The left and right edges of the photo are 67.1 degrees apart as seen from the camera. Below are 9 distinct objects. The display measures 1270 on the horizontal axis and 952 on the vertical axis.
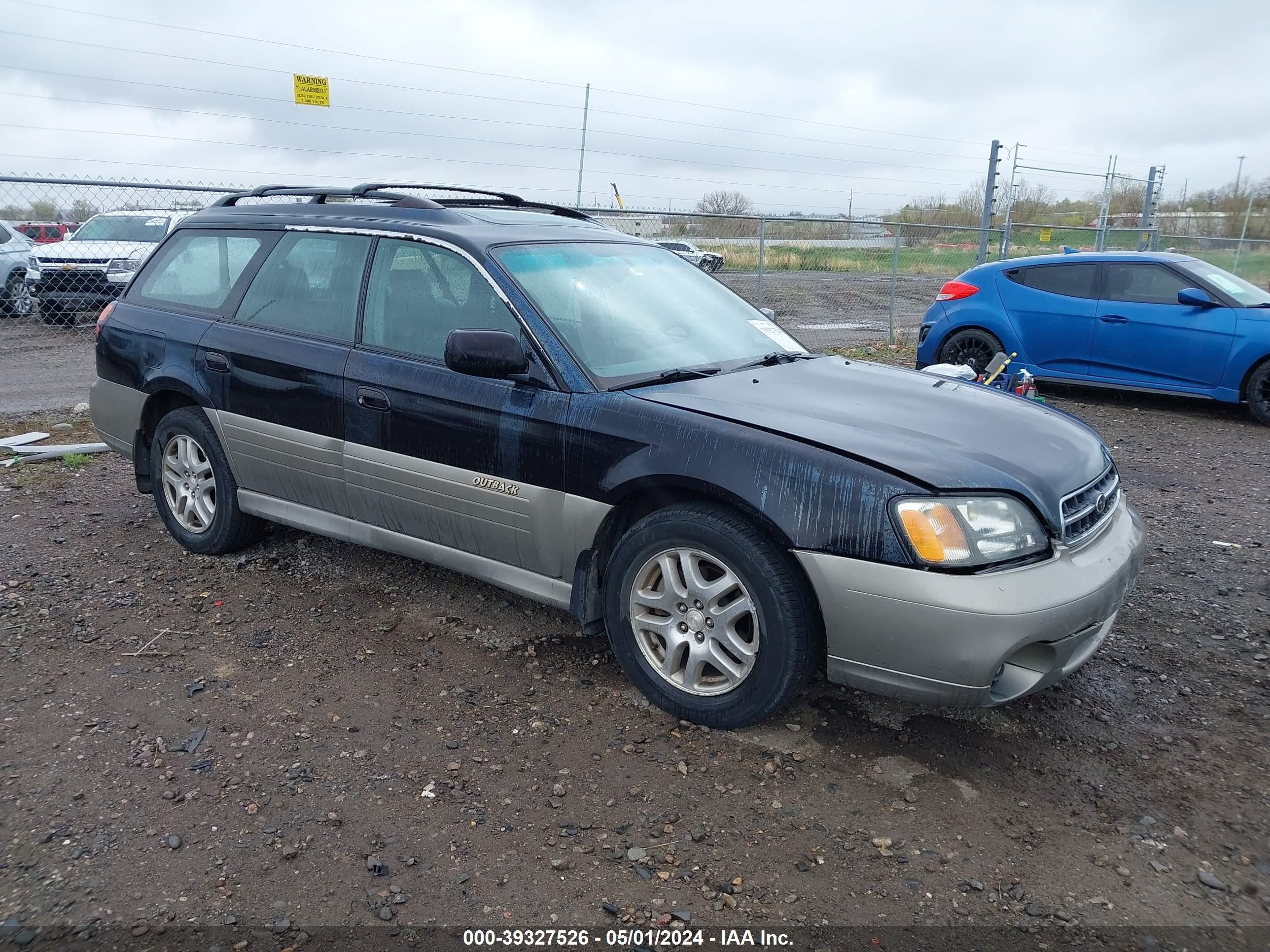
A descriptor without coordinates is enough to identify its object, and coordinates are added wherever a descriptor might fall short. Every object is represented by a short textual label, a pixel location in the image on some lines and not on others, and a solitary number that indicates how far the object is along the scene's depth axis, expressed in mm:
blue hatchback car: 8461
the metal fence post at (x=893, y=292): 13320
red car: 15170
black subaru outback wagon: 2891
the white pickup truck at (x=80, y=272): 12703
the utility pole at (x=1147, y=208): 18875
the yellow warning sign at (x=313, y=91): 11562
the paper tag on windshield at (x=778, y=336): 4402
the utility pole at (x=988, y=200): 14781
